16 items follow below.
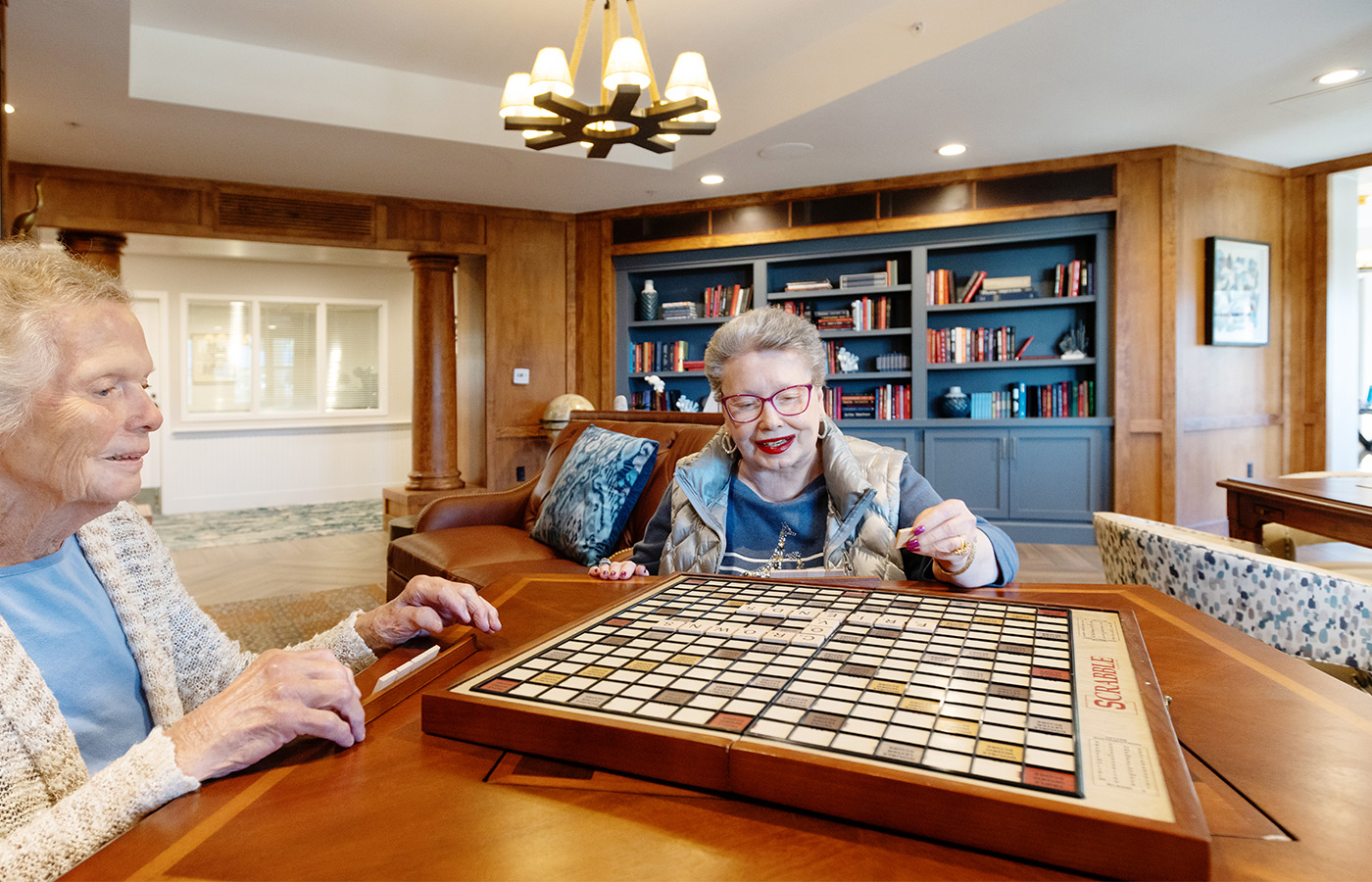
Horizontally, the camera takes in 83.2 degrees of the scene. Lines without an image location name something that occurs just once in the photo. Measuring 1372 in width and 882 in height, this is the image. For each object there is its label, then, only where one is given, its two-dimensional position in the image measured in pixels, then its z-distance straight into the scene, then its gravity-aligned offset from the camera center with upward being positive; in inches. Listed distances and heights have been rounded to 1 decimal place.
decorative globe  249.0 +4.9
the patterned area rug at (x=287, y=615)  138.9 -37.4
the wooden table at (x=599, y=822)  20.2 -11.6
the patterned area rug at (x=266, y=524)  243.0 -34.0
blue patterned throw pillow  107.2 -10.4
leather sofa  106.6 -16.1
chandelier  113.1 +50.5
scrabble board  20.4 -9.9
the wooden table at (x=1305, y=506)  87.4 -10.9
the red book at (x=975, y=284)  225.9 +39.8
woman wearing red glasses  64.6 -5.4
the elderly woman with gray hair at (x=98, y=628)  25.7 -9.8
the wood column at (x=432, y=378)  250.5 +15.2
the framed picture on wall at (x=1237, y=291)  204.8 +34.4
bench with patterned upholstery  57.7 -14.1
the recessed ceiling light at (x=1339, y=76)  157.2 +70.1
